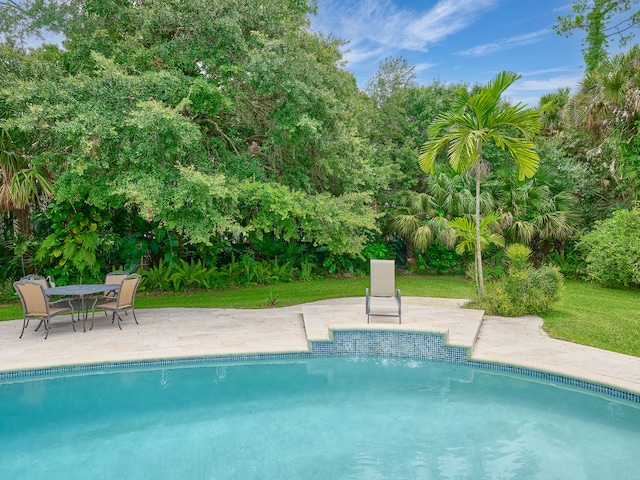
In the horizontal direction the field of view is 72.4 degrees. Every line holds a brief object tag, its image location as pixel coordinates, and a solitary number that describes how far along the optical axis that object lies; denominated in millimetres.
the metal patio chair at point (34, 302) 7668
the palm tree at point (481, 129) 9008
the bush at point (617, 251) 12523
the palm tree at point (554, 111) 18297
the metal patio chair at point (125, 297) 8367
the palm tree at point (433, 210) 14586
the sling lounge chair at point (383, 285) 9289
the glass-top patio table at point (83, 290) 8062
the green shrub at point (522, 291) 9438
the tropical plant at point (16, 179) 10117
